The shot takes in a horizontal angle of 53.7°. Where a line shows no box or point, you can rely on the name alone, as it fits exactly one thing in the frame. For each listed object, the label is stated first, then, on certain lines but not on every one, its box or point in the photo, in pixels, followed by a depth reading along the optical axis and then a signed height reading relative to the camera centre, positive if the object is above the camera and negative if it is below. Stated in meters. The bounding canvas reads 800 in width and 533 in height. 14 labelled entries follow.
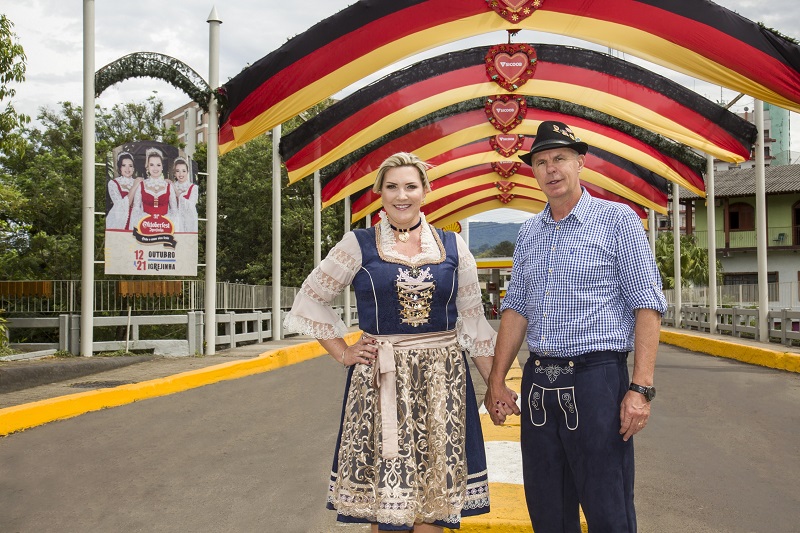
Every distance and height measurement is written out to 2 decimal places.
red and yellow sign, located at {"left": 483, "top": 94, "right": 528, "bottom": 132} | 18.16 +4.05
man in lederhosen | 3.02 -0.25
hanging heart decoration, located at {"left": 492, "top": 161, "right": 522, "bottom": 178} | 24.53 +3.65
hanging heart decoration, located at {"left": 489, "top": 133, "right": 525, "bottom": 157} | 20.98 +3.76
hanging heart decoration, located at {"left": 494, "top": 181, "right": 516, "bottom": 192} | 27.42 +3.44
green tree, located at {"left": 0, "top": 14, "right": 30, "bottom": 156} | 10.77 +3.09
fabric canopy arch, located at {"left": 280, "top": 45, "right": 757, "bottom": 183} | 15.31 +3.67
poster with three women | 12.73 +1.21
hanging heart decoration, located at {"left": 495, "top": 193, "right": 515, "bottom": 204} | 29.91 +3.31
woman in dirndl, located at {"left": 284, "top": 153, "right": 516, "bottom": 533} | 3.36 -0.35
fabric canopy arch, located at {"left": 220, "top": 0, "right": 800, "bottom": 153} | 11.20 +3.61
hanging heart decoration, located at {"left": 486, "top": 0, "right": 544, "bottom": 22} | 12.07 +4.24
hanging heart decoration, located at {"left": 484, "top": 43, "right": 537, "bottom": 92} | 15.41 +4.35
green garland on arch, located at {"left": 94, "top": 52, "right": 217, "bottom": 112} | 12.73 +3.51
